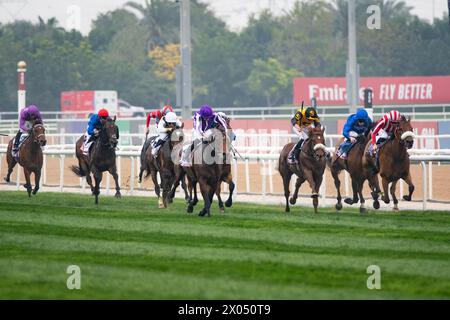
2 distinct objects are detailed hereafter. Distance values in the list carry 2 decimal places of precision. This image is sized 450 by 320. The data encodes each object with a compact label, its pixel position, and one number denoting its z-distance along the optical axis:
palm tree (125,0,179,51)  81.75
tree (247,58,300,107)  71.25
